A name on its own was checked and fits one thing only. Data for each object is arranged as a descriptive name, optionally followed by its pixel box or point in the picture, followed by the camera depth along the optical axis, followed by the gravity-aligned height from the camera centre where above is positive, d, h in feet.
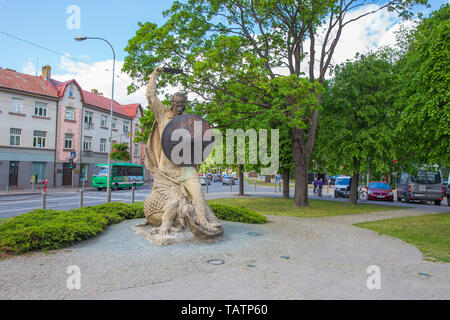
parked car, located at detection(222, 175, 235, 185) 172.64 -3.13
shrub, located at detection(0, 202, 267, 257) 19.56 -4.08
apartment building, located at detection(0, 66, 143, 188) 96.58 +15.03
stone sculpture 22.29 -1.58
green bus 101.63 -0.90
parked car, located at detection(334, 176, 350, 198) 90.38 -3.17
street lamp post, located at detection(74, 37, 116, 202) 54.35 +26.70
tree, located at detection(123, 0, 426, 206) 38.22 +18.44
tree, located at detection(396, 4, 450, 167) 35.27 +10.13
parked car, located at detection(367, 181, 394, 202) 78.74 -4.16
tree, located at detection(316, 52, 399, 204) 53.83 +10.73
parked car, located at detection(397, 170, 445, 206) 71.15 -2.54
